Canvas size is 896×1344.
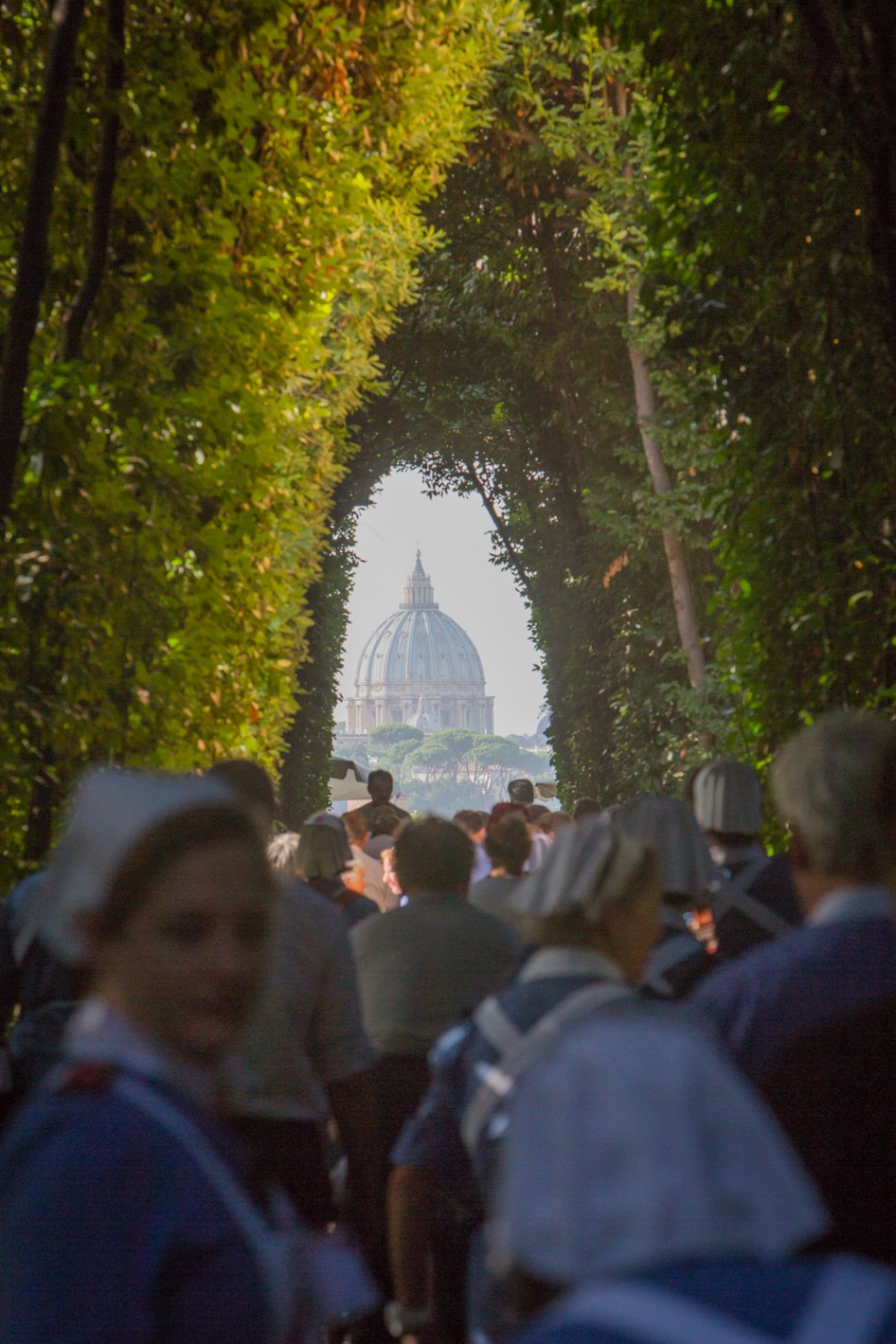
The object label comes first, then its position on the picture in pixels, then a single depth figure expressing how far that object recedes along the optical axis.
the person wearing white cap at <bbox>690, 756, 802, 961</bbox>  10.72
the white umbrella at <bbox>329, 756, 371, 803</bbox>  64.69
